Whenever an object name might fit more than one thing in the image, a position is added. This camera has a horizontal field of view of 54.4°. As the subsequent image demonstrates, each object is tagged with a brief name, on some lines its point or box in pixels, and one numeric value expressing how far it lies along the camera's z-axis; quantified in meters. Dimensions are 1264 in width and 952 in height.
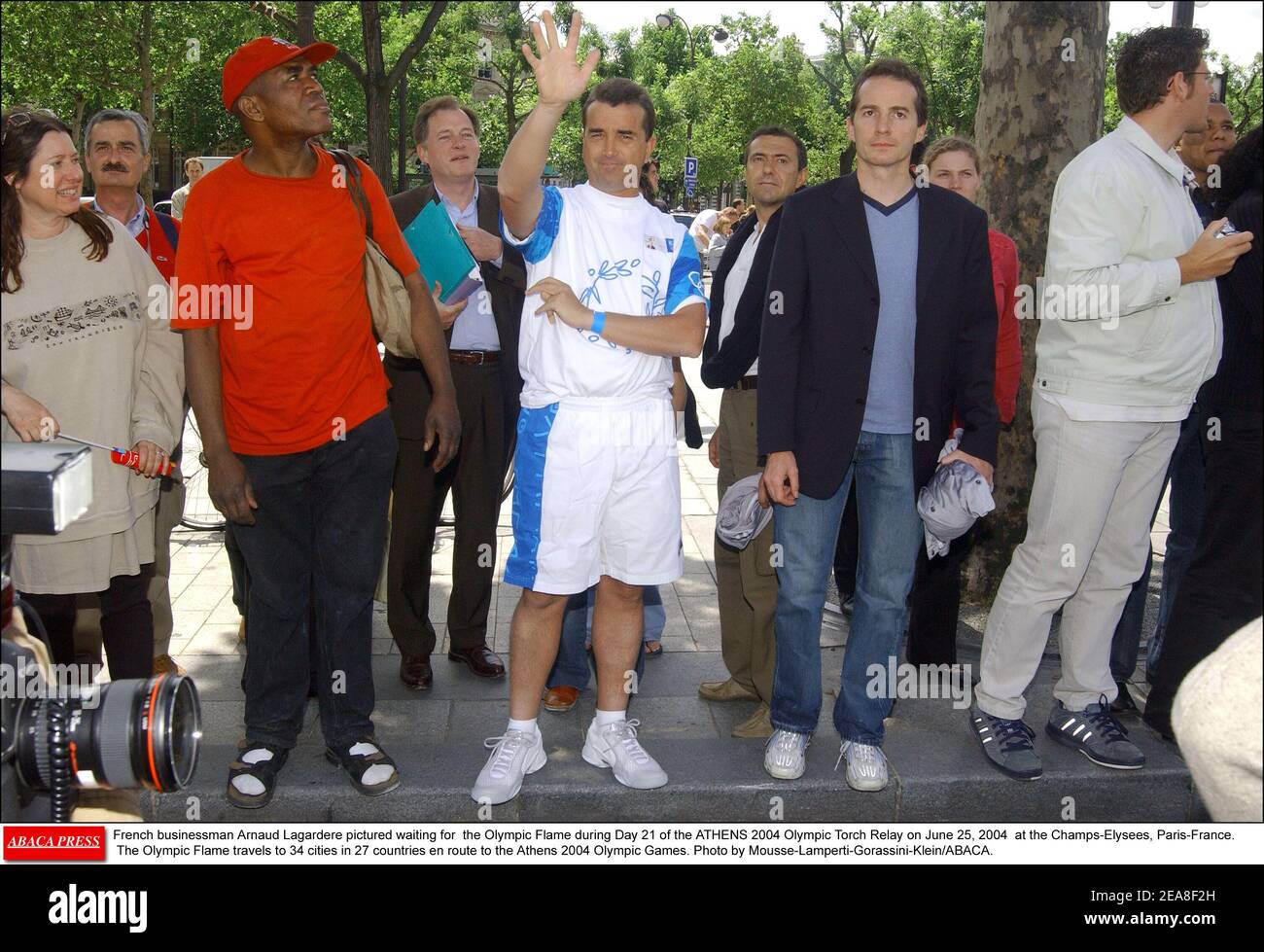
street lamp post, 44.44
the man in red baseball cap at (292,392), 3.79
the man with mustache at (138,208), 4.88
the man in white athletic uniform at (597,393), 3.89
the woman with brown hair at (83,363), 3.85
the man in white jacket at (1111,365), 4.06
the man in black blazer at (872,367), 3.96
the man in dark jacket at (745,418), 4.56
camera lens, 2.02
